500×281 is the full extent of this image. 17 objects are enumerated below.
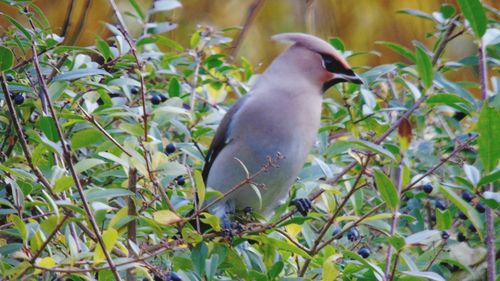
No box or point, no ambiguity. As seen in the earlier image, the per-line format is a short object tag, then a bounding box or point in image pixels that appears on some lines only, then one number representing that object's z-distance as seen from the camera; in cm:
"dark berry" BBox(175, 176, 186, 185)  499
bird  557
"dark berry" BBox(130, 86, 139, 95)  590
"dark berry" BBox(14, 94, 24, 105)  474
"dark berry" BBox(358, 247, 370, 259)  473
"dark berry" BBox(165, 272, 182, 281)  391
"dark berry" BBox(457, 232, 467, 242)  559
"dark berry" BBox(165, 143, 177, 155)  523
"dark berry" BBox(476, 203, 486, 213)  548
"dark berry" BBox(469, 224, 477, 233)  562
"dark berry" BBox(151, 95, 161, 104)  559
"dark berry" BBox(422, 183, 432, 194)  528
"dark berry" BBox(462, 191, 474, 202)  552
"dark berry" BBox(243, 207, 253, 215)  567
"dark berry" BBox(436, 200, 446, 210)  594
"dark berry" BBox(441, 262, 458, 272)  538
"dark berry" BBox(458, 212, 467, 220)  559
